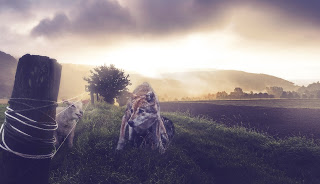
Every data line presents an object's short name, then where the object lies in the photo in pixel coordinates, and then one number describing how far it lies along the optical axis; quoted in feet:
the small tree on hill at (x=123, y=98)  55.21
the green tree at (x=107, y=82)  52.60
